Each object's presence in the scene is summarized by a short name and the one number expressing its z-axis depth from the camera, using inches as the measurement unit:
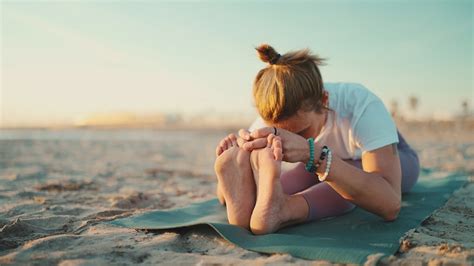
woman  73.4
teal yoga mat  65.9
